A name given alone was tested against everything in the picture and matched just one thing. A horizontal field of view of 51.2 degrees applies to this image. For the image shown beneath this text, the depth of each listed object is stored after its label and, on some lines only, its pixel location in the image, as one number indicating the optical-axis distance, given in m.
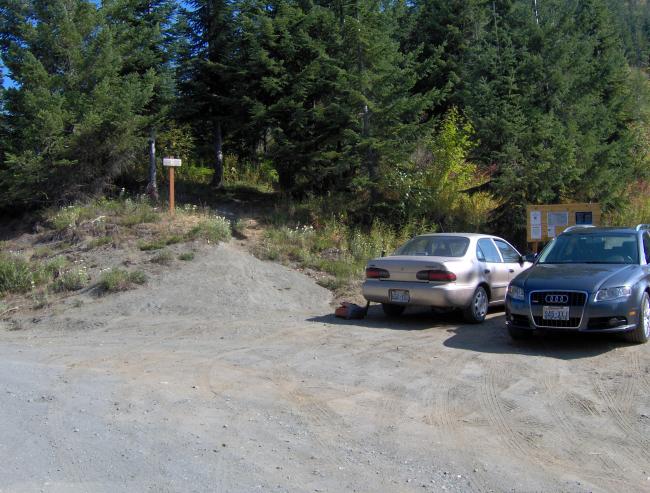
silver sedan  11.06
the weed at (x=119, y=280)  13.52
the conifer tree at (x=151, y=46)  19.20
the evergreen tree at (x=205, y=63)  20.39
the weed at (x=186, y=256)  14.83
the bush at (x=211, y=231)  15.87
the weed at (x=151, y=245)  15.37
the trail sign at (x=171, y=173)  16.19
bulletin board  16.84
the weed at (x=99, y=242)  15.73
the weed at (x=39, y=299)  13.23
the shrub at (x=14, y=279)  14.02
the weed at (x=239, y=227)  17.52
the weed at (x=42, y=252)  15.63
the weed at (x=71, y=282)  13.85
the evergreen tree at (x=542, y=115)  18.70
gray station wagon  8.91
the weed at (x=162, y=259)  14.62
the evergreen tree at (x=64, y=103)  17.03
